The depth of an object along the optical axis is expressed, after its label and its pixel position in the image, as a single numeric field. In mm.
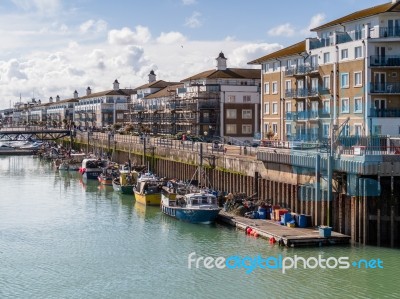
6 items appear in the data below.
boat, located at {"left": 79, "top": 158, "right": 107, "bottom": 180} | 87375
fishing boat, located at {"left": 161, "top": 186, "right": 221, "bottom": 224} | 48169
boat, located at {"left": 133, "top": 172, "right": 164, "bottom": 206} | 59812
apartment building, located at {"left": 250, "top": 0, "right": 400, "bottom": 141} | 55625
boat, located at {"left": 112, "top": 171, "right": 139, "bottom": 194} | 69000
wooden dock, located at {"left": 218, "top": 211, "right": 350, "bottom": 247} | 39156
